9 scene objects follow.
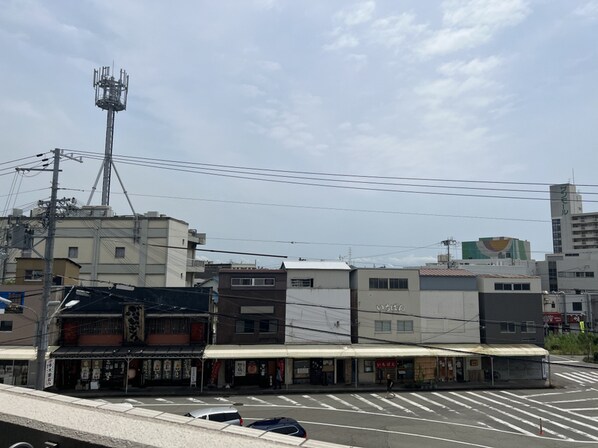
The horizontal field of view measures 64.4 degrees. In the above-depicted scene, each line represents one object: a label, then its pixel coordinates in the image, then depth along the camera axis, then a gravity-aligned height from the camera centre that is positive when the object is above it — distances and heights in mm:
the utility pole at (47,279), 22453 +412
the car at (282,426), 19719 -5716
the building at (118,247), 56062 +4826
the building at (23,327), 36372 -3200
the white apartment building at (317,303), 41500 -1085
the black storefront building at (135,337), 38094 -3930
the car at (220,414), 21531 -5646
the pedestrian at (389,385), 37584 -7413
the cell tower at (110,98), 72875 +29220
